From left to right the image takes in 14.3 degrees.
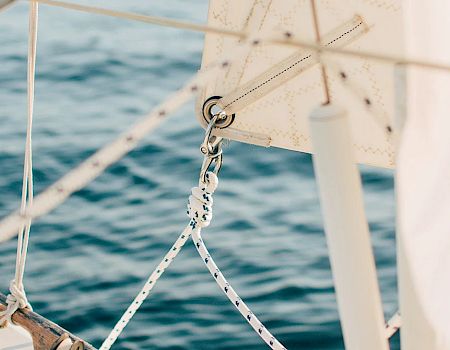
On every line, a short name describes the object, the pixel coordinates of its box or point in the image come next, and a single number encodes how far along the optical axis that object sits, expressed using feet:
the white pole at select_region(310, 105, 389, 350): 6.20
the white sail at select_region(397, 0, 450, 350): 6.36
